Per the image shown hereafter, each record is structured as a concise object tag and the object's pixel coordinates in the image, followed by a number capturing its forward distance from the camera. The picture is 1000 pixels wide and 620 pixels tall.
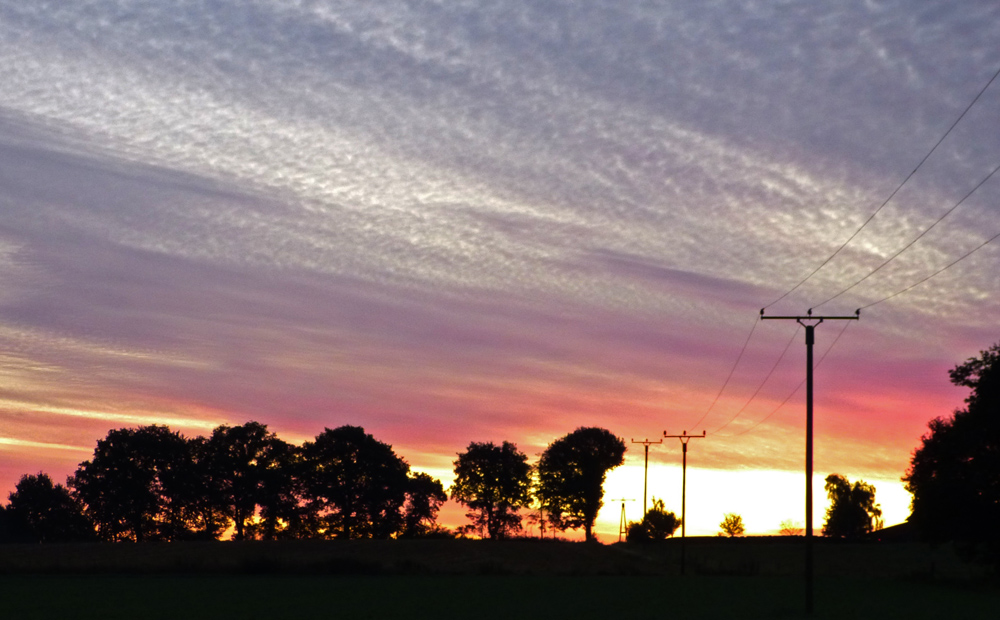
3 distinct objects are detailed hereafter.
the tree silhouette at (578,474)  171.25
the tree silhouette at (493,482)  171.25
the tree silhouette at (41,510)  157.38
